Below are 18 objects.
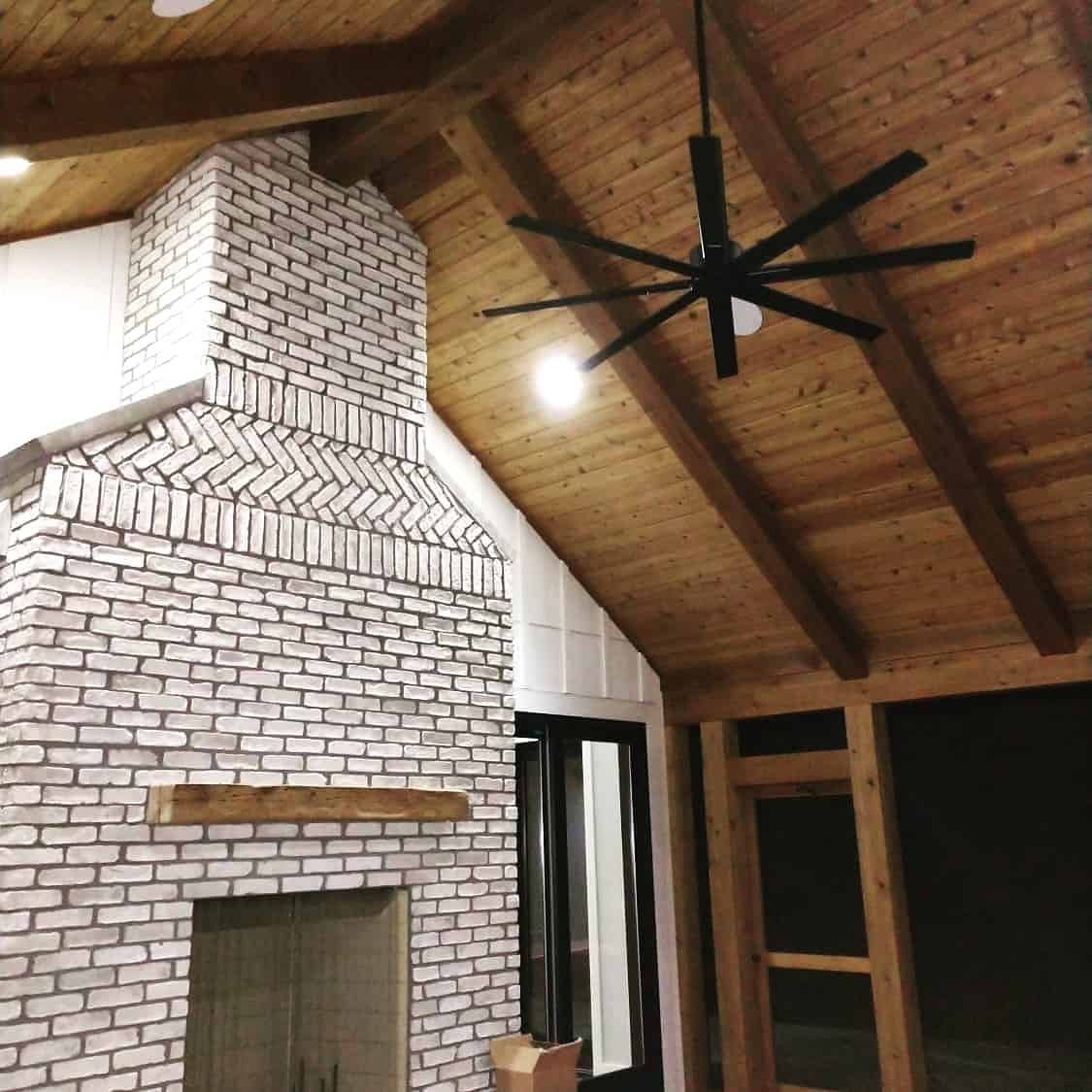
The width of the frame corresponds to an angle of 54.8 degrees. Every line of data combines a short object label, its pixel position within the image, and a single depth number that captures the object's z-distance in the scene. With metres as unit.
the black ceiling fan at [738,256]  3.09
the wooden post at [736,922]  6.60
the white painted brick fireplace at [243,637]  3.84
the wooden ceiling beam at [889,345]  4.32
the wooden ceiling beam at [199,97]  3.69
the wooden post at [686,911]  6.83
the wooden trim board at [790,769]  6.53
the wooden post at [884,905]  5.86
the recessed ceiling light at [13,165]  3.62
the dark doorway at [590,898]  6.24
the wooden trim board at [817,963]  6.28
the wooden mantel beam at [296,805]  4.02
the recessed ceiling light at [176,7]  3.29
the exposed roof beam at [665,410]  5.06
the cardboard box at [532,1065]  4.79
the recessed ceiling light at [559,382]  5.90
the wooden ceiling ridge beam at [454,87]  4.41
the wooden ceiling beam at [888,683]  5.66
